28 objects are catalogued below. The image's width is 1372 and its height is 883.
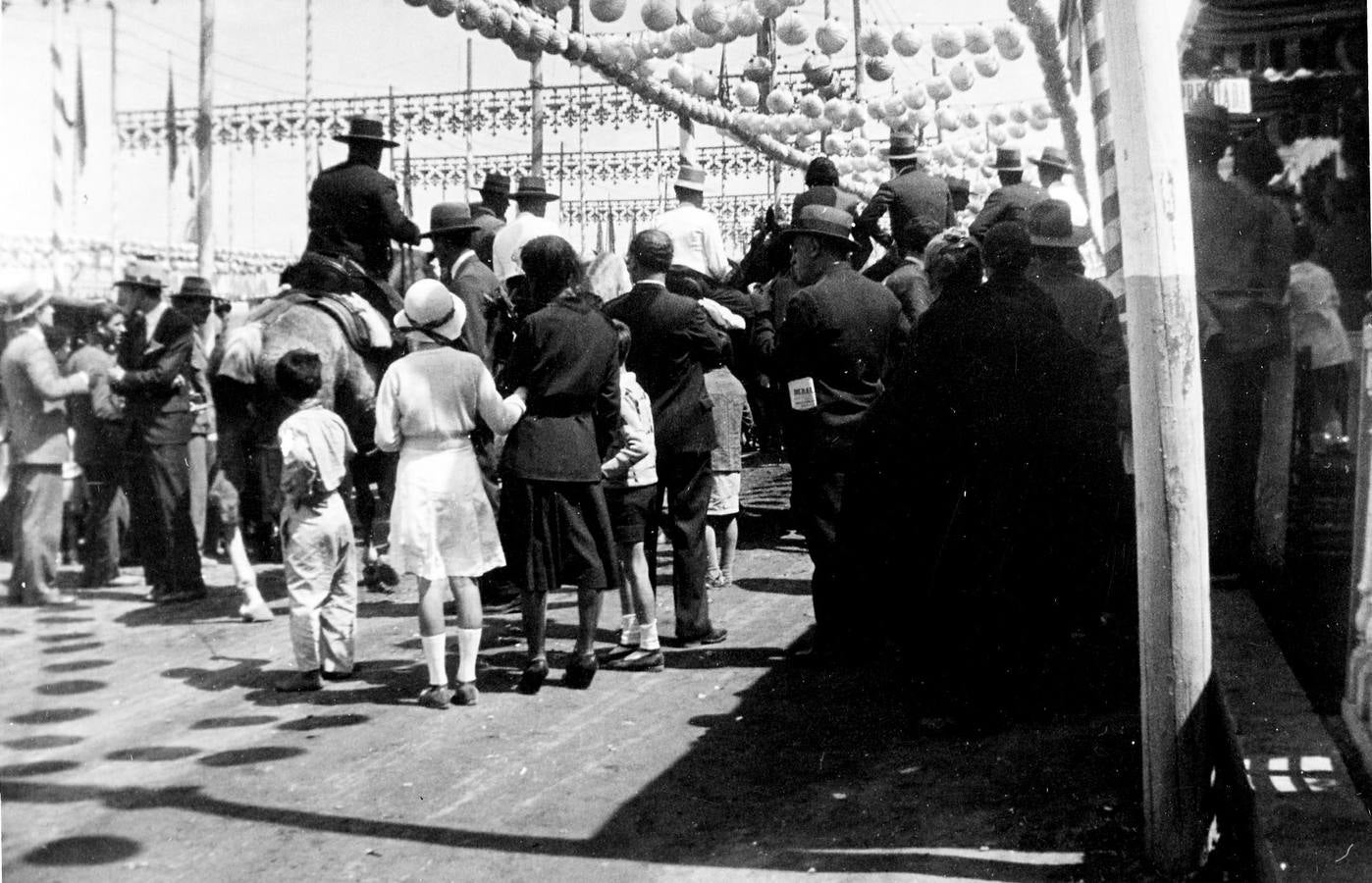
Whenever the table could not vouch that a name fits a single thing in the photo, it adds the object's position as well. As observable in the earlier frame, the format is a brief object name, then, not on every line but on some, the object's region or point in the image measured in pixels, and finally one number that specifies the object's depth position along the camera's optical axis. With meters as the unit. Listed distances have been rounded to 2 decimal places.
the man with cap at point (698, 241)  8.70
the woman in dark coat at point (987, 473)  5.69
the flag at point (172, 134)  6.88
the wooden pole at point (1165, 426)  4.04
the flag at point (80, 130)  3.99
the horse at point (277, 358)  8.08
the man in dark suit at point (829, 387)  6.68
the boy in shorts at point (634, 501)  6.89
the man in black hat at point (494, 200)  9.91
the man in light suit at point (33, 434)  4.37
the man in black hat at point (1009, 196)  7.64
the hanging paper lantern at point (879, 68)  17.19
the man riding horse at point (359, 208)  8.52
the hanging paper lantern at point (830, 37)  16.00
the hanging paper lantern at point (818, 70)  17.90
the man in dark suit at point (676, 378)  7.14
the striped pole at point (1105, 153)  4.98
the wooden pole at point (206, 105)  5.80
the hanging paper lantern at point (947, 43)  16.12
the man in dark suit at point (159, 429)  8.57
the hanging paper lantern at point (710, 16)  14.12
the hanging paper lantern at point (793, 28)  15.86
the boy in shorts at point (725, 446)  8.39
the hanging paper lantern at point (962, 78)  17.22
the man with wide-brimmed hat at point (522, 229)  9.12
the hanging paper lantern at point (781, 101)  18.39
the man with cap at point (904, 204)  8.69
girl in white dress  6.36
